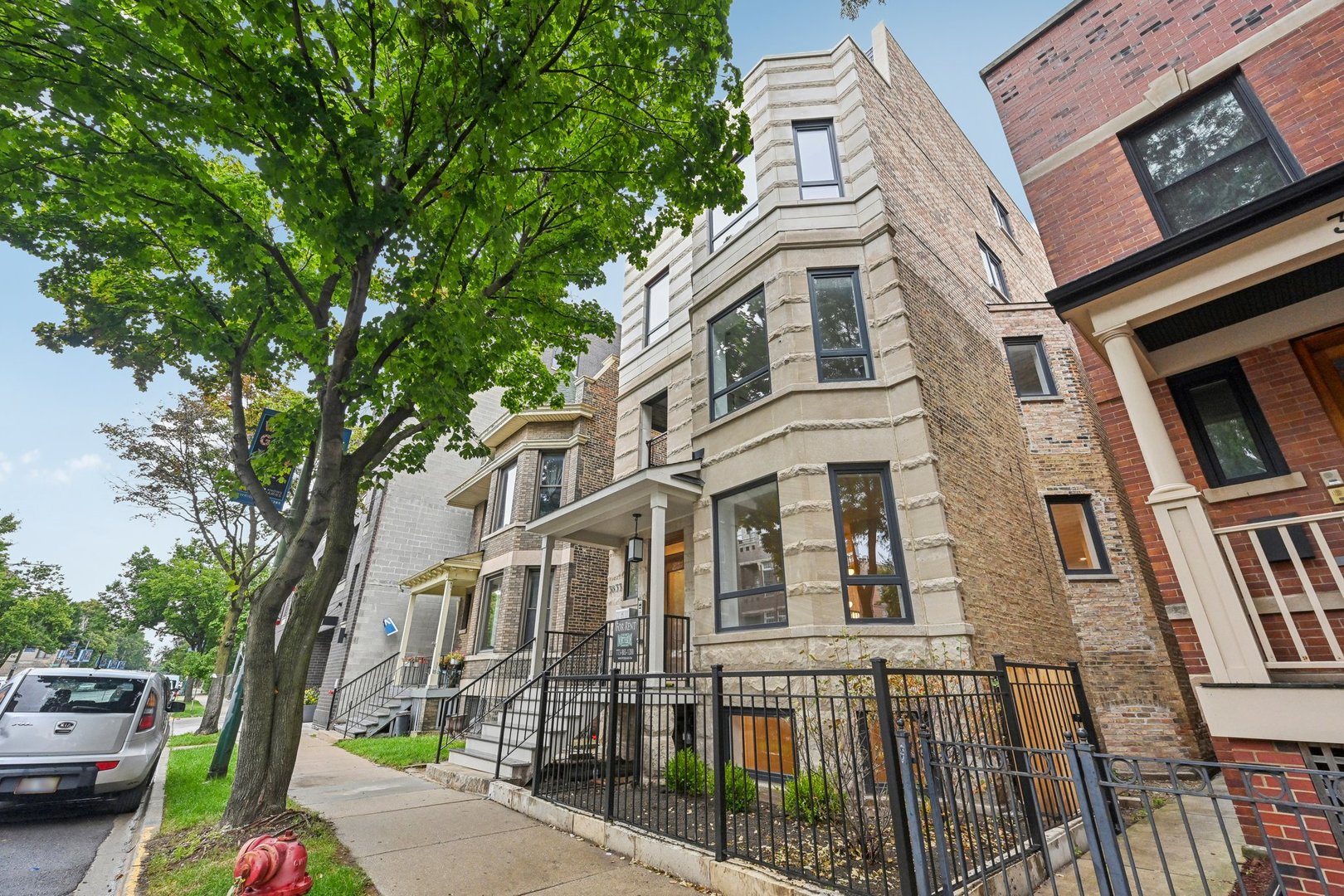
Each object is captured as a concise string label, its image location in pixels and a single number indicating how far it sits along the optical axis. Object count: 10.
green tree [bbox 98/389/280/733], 15.38
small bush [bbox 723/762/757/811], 5.51
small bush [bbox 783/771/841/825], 5.09
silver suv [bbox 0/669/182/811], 6.79
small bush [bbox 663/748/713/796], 6.16
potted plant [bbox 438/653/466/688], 15.32
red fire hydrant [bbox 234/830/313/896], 3.06
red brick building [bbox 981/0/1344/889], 4.37
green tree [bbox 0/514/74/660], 39.62
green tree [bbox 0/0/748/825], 5.26
